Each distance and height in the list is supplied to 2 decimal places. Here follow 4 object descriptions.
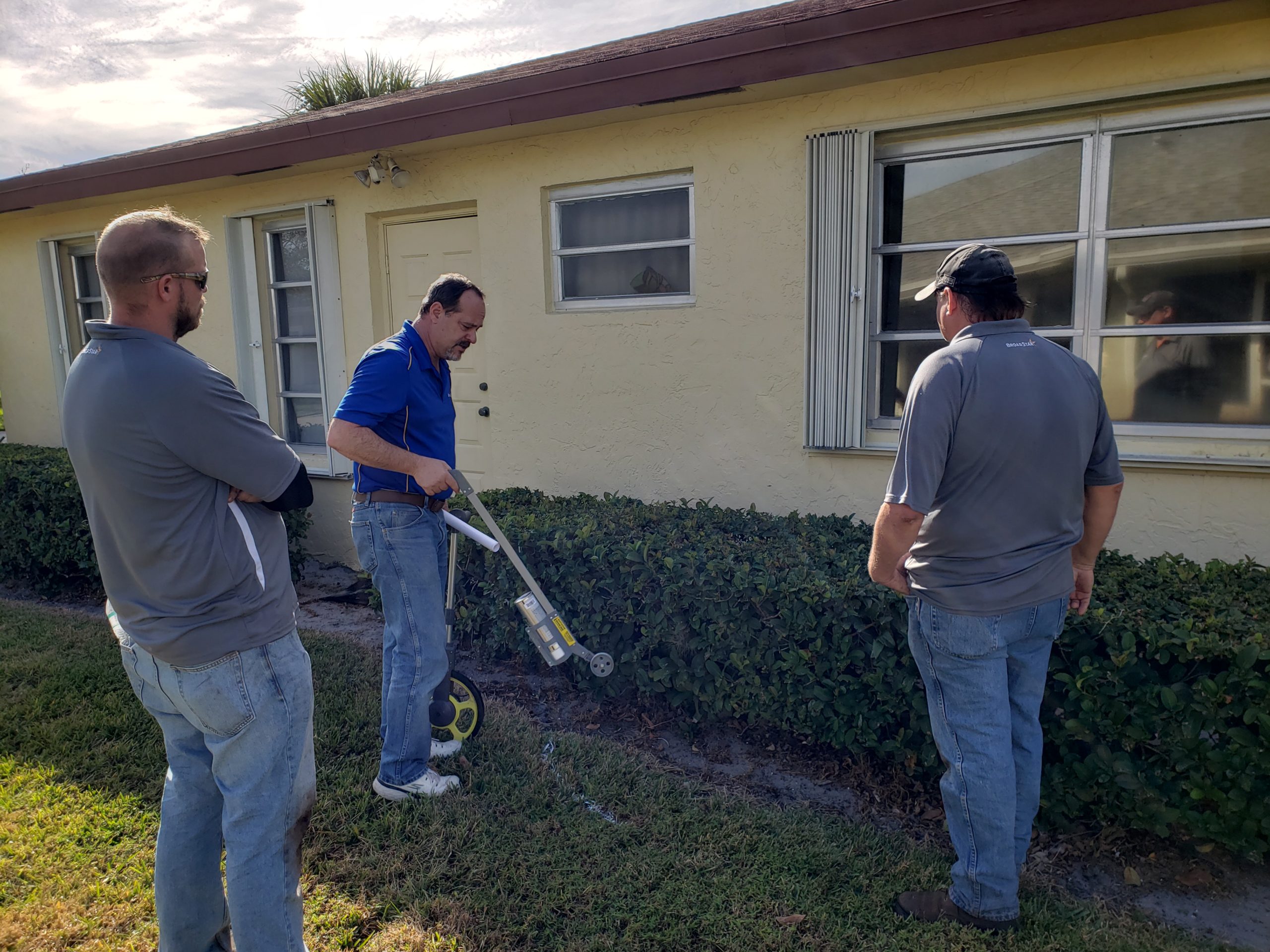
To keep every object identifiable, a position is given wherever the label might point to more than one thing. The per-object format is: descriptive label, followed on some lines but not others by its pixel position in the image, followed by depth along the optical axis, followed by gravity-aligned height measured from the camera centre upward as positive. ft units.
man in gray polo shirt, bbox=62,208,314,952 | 6.36 -1.80
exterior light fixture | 19.24 +3.99
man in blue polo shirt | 10.33 -2.21
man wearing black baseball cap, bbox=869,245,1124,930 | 7.79 -1.89
